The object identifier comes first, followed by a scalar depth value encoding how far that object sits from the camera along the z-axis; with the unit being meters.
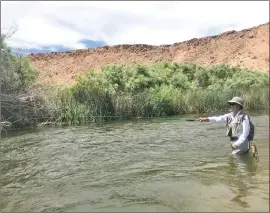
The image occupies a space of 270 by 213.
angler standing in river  4.71
